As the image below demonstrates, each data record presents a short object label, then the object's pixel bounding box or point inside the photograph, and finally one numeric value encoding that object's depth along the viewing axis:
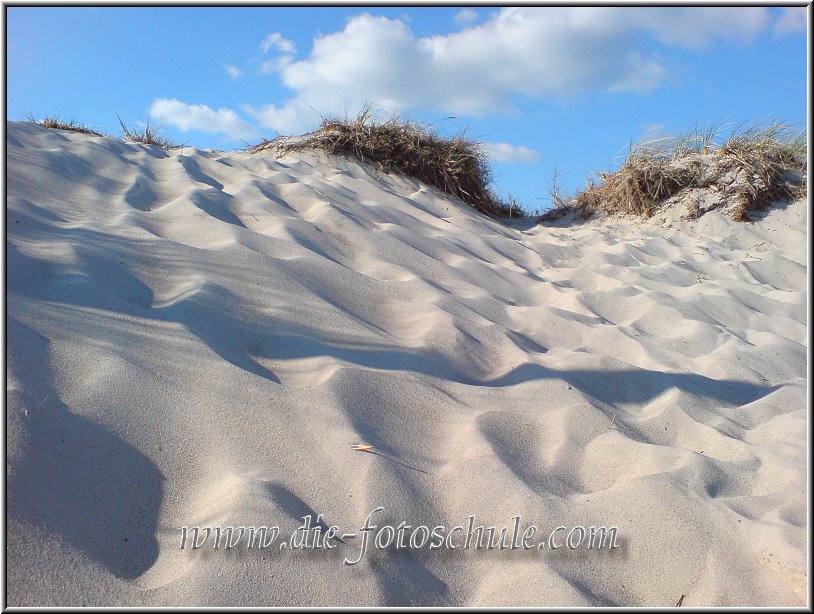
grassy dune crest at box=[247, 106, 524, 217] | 6.33
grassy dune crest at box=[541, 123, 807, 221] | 5.89
